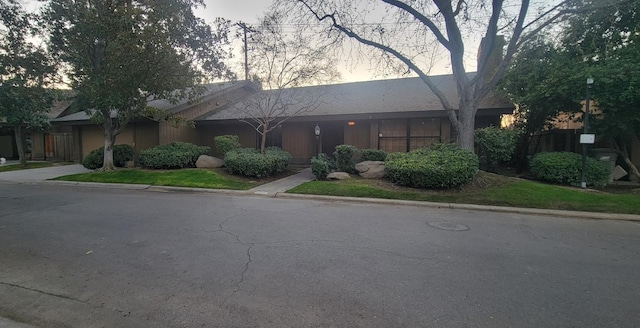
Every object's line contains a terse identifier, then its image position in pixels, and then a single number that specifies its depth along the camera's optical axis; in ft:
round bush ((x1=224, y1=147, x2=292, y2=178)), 37.88
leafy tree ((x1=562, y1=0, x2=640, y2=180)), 29.50
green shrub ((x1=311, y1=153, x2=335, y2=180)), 35.68
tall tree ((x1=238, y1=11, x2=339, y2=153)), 41.14
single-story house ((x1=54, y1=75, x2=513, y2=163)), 45.39
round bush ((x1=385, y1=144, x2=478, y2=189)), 28.17
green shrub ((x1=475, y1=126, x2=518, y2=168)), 35.94
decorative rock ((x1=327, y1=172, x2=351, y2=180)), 35.45
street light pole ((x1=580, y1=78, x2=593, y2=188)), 28.35
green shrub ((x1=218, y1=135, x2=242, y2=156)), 45.83
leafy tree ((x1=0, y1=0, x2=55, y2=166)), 38.57
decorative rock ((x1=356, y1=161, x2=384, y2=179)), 35.29
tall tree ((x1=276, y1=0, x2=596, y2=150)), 29.37
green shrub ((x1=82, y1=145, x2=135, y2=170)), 49.19
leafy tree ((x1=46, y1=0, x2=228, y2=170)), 35.24
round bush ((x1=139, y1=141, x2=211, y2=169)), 44.70
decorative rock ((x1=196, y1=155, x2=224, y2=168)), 44.24
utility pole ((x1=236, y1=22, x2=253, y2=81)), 44.11
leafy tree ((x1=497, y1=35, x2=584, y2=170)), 32.78
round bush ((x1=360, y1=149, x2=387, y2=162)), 40.57
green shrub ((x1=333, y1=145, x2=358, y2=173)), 39.01
